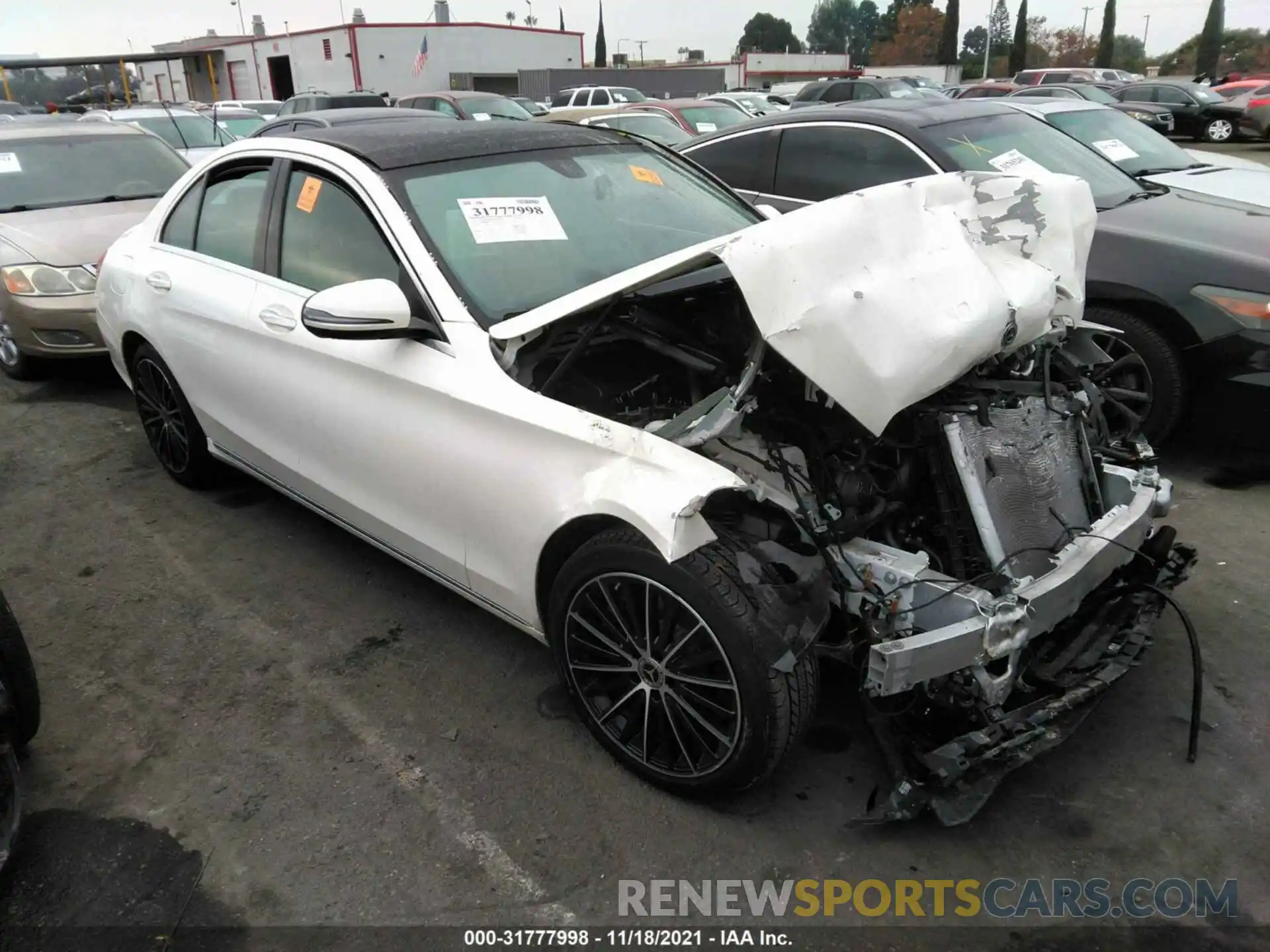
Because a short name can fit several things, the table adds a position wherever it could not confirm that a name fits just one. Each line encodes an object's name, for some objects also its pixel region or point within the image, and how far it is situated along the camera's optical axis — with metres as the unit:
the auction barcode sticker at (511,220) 3.05
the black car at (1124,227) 4.18
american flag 40.38
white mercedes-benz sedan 2.26
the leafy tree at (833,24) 122.62
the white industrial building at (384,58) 44.25
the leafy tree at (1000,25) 83.62
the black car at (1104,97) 17.05
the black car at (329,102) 17.52
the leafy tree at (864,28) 106.81
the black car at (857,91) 22.39
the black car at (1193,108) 21.53
